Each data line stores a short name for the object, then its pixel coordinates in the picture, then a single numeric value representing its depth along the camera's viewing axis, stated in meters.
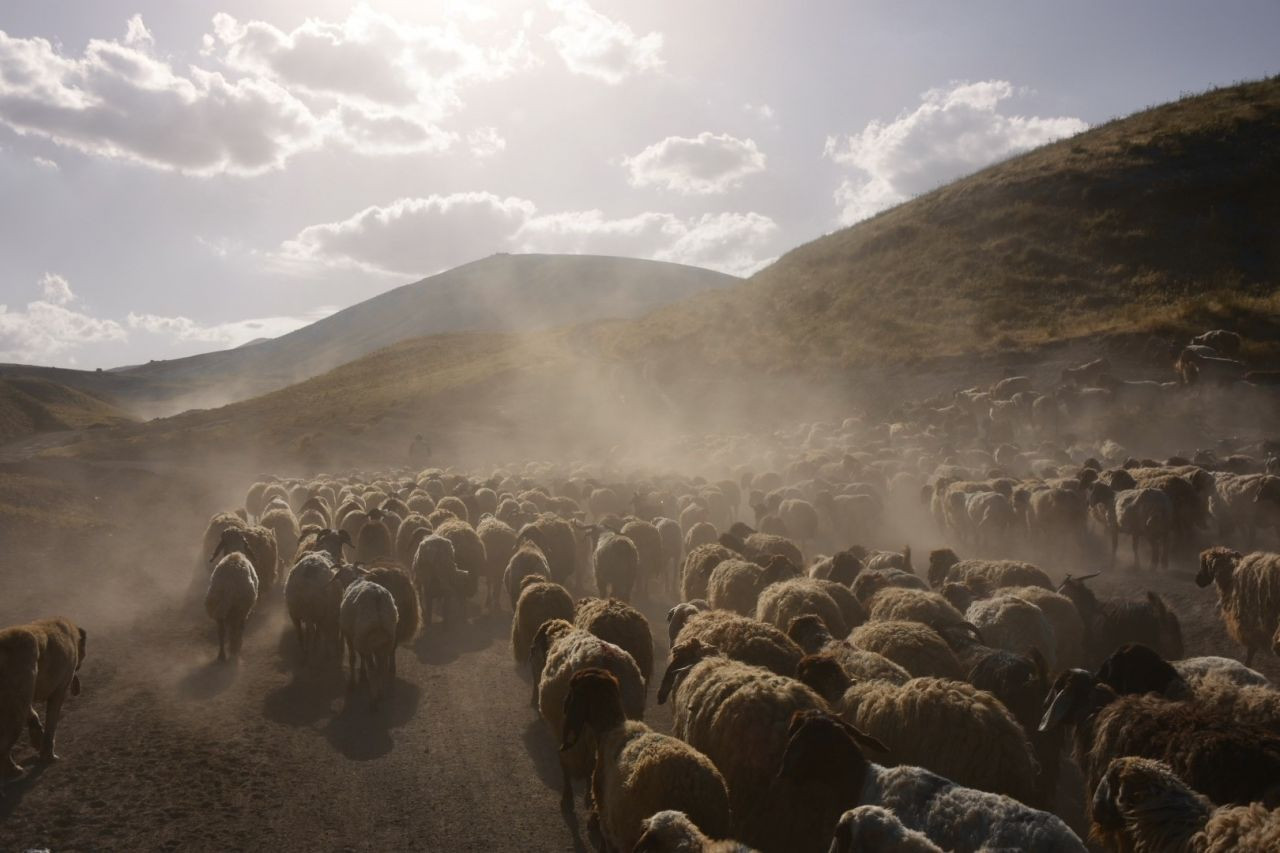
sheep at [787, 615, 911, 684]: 7.87
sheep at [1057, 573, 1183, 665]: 10.83
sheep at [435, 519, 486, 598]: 16.09
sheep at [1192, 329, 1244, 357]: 31.05
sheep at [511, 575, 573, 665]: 11.95
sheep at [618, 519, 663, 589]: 17.66
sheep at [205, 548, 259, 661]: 12.69
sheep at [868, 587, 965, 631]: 10.00
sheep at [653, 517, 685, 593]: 18.45
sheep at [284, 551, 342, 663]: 12.70
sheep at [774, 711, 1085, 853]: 5.06
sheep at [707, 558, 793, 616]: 12.45
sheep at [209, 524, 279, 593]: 14.90
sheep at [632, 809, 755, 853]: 5.13
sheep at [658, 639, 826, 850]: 6.59
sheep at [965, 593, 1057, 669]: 9.97
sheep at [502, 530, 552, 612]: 14.85
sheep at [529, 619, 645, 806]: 8.30
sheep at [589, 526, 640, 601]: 15.59
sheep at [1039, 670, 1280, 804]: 5.84
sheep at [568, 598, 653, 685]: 10.05
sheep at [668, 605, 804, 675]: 8.57
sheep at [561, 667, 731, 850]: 6.11
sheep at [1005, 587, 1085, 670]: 10.81
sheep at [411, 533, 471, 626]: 14.99
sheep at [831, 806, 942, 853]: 4.71
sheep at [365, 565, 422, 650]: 12.98
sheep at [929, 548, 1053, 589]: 12.86
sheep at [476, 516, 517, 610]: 17.00
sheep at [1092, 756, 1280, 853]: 4.90
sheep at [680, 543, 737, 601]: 14.24
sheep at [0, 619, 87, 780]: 8.10
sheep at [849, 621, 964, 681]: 8.59
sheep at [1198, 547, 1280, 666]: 10.94
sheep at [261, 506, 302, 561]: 18.84
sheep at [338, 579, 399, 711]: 11.34
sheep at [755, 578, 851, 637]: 10.54
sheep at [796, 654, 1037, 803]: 6.43
